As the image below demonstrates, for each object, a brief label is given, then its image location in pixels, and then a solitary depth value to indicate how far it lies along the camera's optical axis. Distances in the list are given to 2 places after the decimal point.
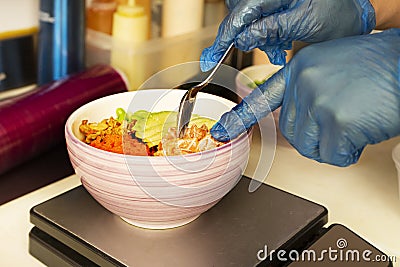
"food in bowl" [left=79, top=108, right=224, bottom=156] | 0.77
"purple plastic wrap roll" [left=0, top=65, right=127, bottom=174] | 1.01
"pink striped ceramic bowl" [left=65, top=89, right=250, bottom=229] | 0.71
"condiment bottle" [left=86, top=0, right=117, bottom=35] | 1.38
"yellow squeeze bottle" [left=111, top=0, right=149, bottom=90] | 1.28
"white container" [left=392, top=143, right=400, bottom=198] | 0.92
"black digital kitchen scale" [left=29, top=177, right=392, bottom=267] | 0.76
